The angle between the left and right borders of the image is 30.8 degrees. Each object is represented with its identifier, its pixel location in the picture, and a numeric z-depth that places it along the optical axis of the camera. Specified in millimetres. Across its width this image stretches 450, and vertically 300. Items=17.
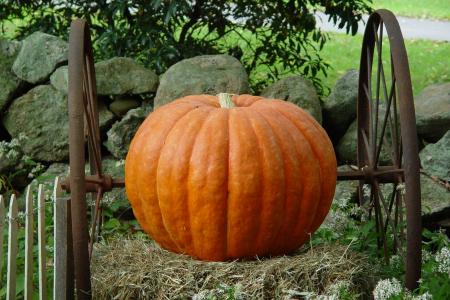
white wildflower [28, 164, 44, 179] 4541
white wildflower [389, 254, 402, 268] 3831
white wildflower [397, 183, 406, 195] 3645
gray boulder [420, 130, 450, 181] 5234
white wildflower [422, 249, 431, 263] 3727
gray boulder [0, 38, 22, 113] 5789
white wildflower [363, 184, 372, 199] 4320
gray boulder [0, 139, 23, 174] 5504
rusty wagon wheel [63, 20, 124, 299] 3168
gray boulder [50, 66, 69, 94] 5734
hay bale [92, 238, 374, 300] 3283
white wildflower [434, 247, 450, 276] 3201
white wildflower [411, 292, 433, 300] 2830
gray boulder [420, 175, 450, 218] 5043
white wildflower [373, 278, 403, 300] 2871
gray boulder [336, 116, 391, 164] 5723
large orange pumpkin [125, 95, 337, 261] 3379
